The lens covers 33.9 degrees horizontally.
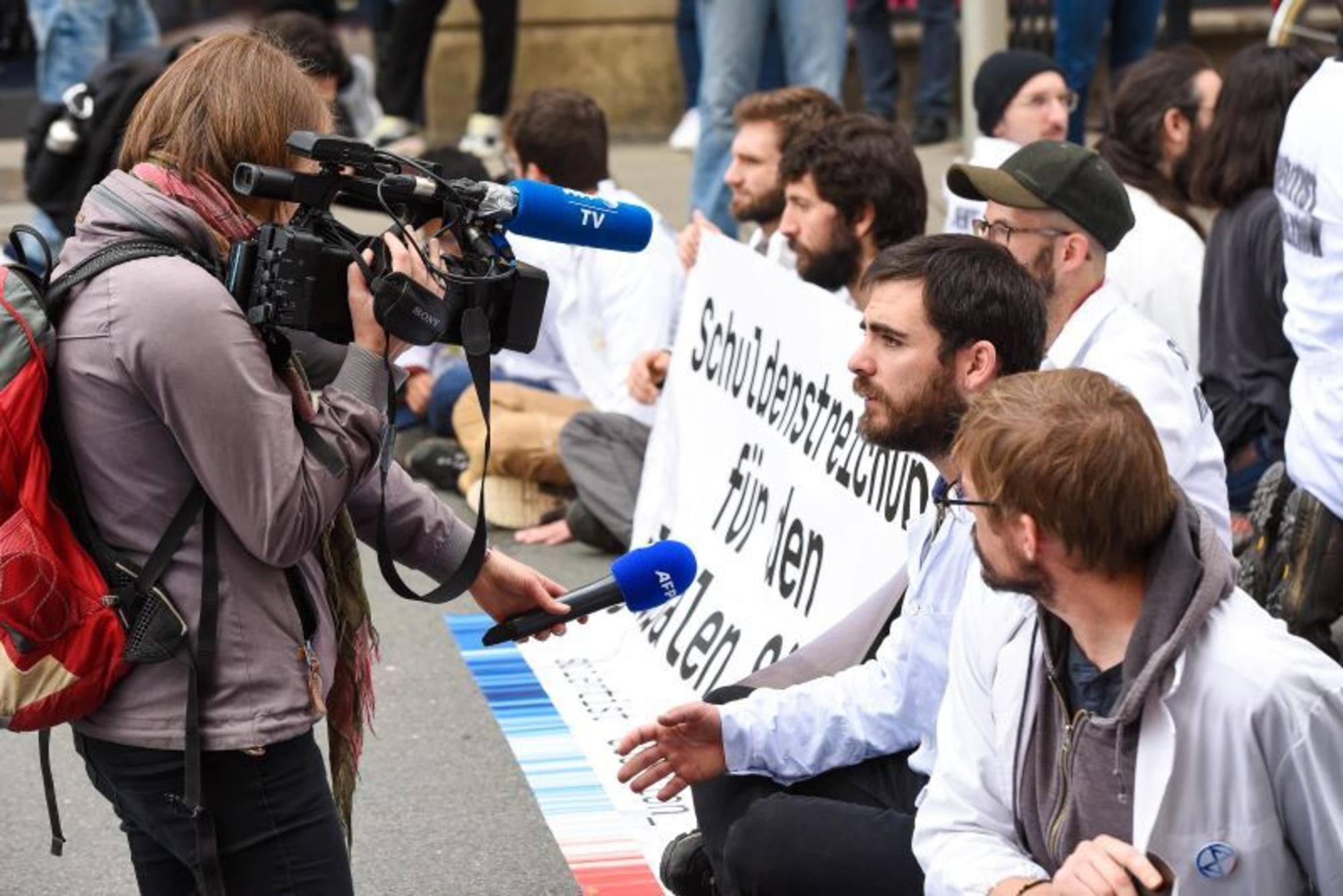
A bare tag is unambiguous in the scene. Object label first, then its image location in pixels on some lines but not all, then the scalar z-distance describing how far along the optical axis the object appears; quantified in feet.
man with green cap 14.33
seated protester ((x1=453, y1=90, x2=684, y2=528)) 22.44
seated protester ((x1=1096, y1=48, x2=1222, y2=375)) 20.70
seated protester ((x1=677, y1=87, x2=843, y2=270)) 21.95
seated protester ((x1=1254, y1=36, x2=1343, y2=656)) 14.94
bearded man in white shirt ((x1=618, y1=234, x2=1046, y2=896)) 12.44
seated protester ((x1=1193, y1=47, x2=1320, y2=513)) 19.43
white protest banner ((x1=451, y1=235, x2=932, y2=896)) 15.14
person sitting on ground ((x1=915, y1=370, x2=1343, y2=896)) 9.21
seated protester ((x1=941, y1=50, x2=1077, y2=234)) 24.14
